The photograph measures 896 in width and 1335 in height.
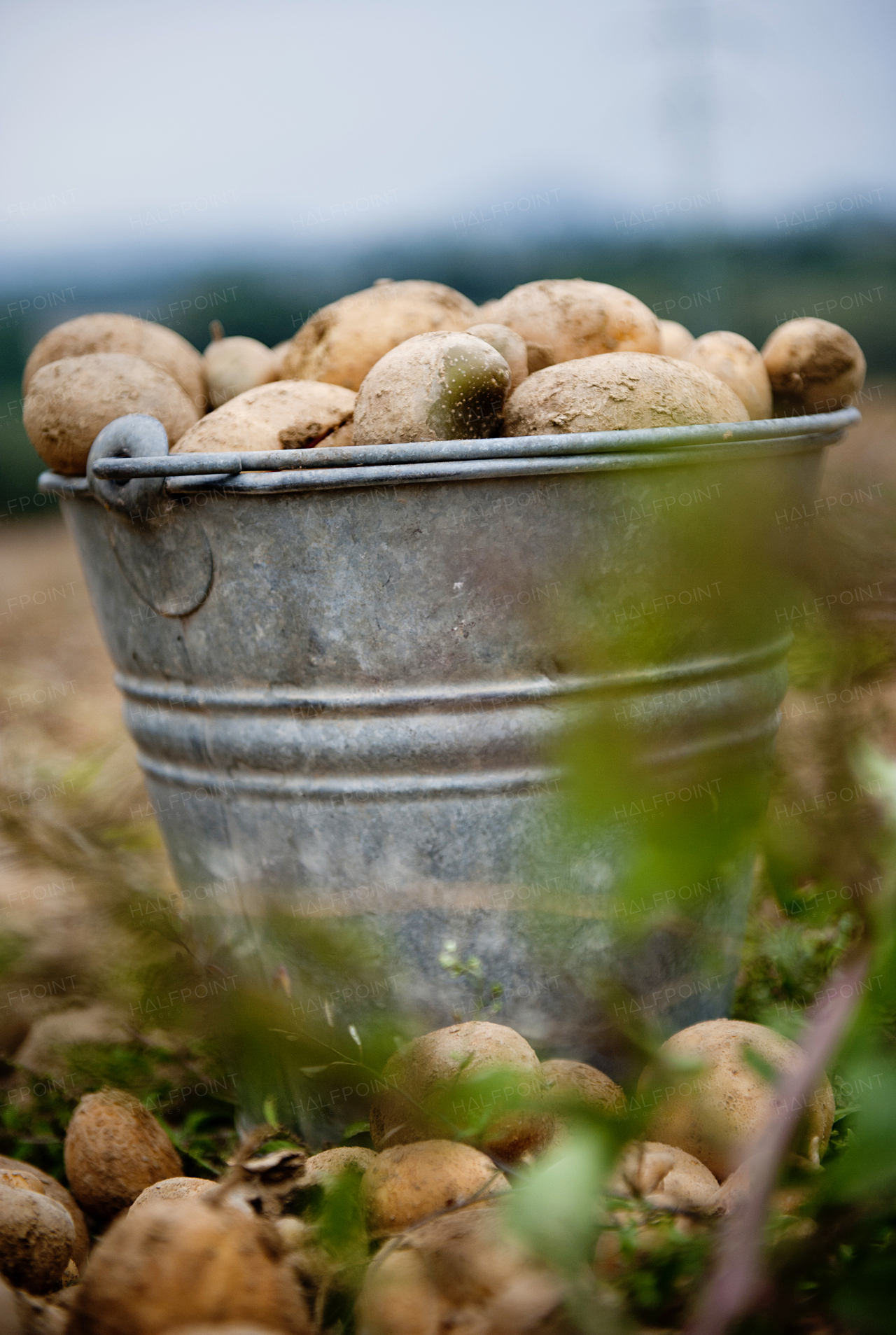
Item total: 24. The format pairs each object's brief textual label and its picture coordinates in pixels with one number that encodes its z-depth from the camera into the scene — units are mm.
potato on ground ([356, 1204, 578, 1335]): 478
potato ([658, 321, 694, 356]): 838
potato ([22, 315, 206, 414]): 827
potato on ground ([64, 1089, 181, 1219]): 726
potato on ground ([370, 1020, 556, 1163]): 658
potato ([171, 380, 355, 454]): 752
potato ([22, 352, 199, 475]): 782
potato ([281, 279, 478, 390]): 804
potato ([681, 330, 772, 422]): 793
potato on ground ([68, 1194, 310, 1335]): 578
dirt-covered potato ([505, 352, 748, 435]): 738
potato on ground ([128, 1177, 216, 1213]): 683
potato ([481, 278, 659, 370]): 796
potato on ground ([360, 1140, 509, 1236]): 649
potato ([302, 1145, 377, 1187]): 677
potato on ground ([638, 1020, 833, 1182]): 678
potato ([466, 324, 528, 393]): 773
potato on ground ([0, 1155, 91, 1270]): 712
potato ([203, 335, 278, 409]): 842
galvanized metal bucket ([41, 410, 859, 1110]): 730
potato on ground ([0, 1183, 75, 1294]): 677
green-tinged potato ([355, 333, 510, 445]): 732
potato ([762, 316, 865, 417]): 807
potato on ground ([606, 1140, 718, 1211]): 609
